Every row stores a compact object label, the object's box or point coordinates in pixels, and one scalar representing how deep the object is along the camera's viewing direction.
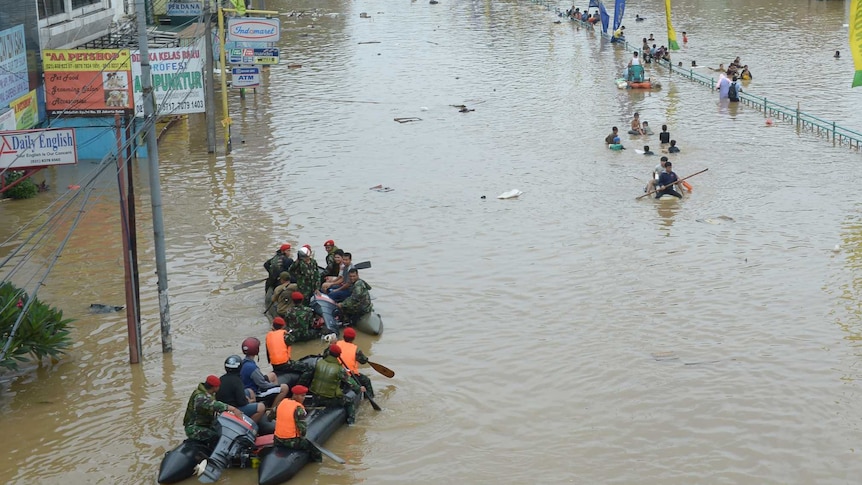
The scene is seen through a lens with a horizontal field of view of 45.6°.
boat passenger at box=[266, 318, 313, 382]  15.05
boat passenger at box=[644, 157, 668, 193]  26.77
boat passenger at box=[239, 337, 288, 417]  14.19
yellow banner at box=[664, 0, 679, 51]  46.69
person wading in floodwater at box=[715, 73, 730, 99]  40.03
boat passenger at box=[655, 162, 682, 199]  26.53
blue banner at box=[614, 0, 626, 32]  57.12
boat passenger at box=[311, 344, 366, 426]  13.96
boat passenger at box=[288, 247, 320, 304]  18.22
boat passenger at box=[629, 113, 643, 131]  34.19
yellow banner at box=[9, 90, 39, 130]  25.62
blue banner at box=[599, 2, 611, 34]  59.50
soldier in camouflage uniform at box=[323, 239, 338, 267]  19.70
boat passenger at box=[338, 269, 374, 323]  17.78
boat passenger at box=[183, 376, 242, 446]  12.76
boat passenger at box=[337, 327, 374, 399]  14.47
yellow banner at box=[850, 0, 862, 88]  24.72
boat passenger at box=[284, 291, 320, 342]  17.39
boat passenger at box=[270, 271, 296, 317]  17.89
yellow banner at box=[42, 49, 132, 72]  27.70
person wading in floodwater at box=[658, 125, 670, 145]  32.91
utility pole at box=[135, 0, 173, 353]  15.52
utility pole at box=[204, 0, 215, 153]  30.21
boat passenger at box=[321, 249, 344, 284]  19.19
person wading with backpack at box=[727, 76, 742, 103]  39.41
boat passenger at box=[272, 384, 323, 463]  12.70
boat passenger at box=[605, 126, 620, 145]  32.66
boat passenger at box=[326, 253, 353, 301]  18.55
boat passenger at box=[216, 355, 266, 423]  13.45
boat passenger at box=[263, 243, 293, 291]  18.81
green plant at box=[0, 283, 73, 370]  15.09
